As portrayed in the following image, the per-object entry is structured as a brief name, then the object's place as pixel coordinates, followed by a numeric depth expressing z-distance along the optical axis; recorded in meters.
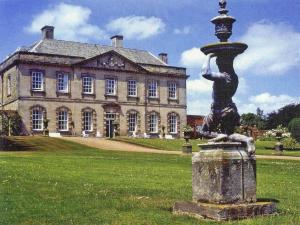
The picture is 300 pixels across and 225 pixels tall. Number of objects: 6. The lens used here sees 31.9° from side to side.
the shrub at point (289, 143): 43.87
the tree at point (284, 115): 76.56
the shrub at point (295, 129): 53.94
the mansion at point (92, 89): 50.94
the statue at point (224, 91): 8.85
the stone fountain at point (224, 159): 8.40
